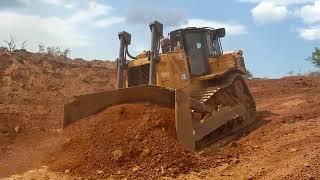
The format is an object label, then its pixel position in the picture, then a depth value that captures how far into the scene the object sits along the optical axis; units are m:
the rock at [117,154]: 4.33
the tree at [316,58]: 19.61
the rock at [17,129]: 6.84
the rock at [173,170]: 4.13
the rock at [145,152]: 4.33
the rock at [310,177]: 3.50
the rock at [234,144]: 4.97
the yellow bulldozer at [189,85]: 4.91
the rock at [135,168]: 4.17
